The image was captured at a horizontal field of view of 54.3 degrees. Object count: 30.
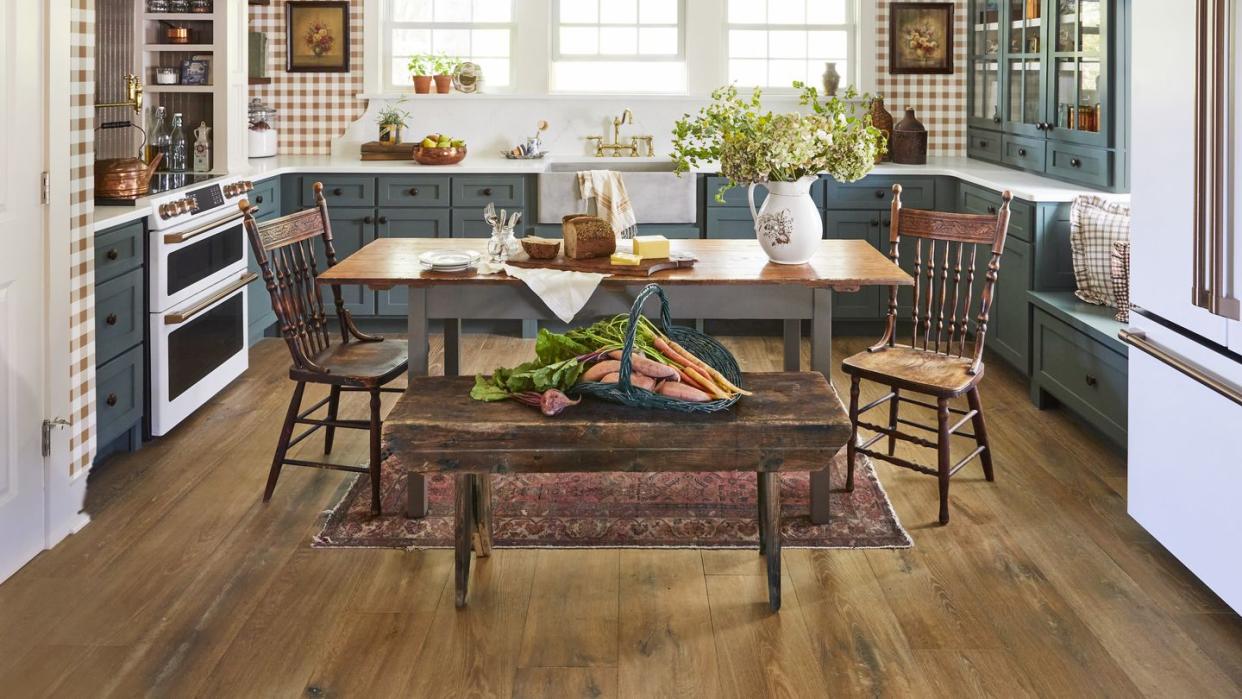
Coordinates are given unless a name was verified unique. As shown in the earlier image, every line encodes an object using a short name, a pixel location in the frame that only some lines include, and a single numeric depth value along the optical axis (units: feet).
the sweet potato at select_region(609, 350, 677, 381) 9.50
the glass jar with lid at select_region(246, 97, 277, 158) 21.71
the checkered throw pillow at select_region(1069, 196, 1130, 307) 14.82
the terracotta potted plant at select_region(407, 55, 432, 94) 22.70
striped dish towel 20.07
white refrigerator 8.86
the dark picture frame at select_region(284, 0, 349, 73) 22.70
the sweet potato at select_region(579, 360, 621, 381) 9.67
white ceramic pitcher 11.94
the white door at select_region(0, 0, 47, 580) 10.11
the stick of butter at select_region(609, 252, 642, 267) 11.73
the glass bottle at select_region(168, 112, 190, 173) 17.79
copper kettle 13.85
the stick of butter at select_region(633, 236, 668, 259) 11.80
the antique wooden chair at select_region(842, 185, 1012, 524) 11.96
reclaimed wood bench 9.16
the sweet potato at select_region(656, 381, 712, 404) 9.42
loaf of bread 12.25
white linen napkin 10.98
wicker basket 9.32
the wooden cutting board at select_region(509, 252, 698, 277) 11.54
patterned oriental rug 11.40
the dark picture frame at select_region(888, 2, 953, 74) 22.89
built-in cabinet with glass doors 15.97
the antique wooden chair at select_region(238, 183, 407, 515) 11.96
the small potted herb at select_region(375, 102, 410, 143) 22.38
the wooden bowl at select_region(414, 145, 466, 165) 21.01
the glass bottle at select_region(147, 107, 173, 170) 17.34
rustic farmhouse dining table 11.30
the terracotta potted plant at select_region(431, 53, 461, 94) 22.79
